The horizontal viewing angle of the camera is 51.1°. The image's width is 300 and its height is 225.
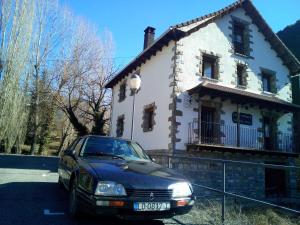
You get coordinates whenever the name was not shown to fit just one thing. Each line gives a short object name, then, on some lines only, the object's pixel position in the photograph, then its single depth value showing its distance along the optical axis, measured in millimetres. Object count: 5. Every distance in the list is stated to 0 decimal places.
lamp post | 10469
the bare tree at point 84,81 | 28969
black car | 4332
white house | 15000
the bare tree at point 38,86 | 28109
